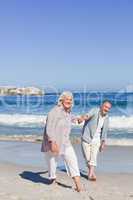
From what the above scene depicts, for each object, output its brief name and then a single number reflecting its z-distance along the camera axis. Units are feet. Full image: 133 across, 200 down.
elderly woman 25.71
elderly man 29.78
